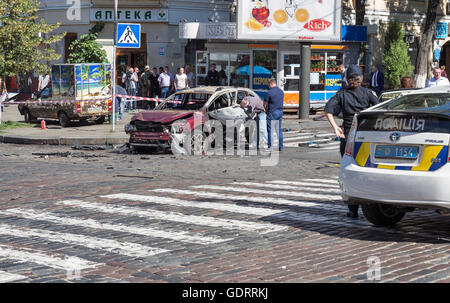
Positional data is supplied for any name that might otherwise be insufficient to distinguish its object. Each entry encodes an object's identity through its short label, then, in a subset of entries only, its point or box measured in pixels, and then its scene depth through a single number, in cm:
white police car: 832
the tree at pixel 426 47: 3086
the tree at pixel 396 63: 3550
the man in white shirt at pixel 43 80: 3881
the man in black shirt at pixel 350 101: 1092
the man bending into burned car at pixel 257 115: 1977
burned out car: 1869
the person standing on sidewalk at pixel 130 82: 3478
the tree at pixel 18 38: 2633
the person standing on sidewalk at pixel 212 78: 3266
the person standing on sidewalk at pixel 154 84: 3566
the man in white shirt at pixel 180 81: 3291
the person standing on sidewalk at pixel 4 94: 3590
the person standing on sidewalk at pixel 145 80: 3547
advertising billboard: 2977
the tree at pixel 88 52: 2902
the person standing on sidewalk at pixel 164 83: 3438
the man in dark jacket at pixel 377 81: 2948
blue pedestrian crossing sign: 2270
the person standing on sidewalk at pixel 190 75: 3495
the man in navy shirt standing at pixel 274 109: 1997
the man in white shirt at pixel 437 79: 2016
